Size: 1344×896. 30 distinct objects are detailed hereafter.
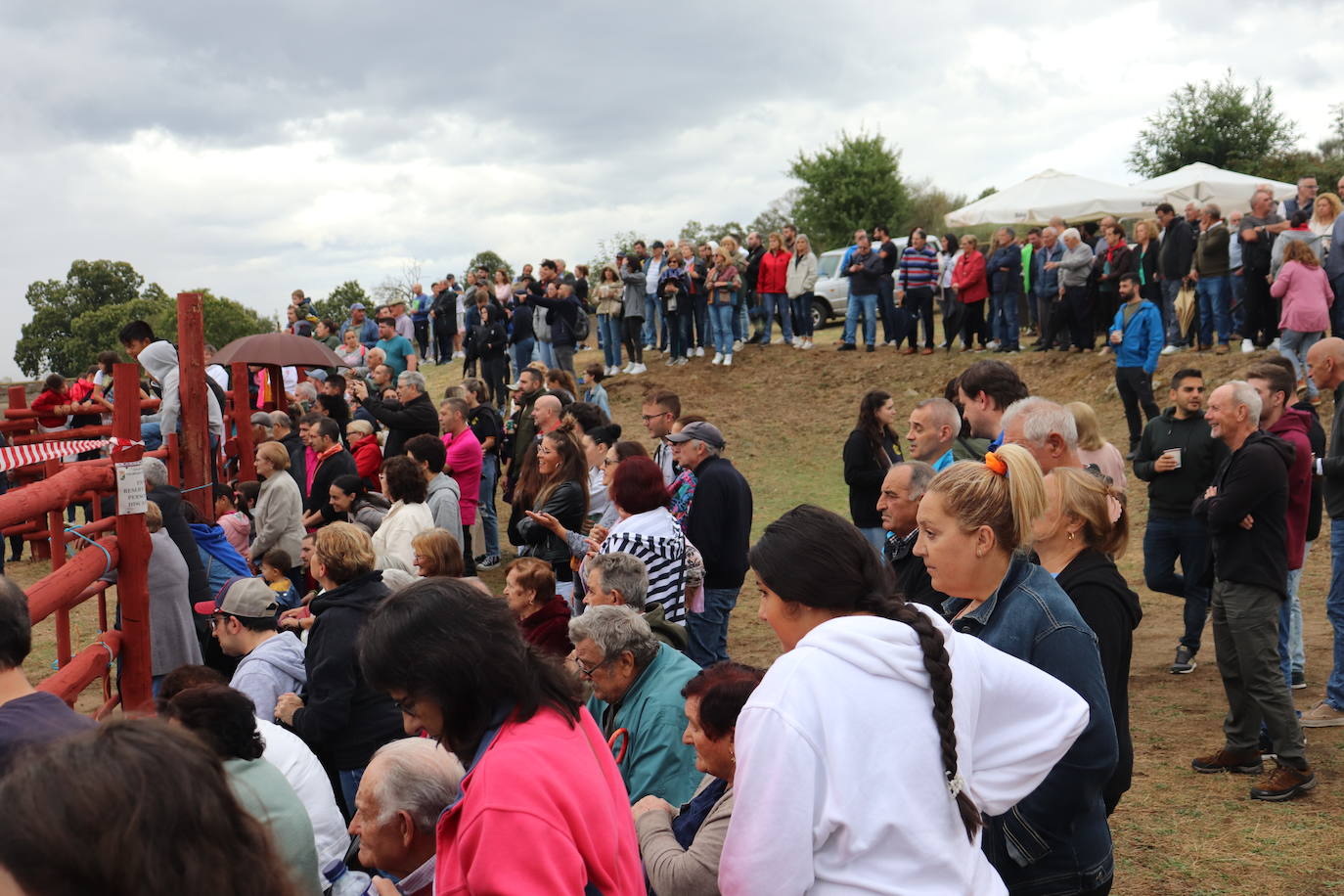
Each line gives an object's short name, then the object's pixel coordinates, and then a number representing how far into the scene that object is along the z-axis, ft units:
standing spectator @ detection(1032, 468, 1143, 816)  10.96
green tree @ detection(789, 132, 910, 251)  145.48
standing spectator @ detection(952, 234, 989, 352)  57.67
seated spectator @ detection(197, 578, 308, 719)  16.28
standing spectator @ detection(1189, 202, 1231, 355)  48.06
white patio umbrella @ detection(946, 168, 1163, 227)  63.46
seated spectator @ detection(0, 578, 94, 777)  7.99
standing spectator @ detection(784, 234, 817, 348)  61.77
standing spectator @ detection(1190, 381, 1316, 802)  17.75
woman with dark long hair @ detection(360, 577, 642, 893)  6.76
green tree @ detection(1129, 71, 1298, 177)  125.39
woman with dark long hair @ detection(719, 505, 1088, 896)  6.55
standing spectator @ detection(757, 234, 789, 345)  62.80
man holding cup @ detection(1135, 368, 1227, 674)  22.99
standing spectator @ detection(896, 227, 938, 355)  58.80
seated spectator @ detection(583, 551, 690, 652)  16.20
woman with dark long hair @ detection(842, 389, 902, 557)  25.44
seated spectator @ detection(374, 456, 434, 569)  24.27
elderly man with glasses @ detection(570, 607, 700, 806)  12.43
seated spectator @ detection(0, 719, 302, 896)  4.16
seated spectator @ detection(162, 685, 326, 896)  10.08
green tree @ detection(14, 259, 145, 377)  151.94
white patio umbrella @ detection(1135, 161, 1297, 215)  69.36
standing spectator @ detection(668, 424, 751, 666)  22.25
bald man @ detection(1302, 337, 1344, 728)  20.45
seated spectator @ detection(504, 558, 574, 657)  17.48
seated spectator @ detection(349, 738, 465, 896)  9.46
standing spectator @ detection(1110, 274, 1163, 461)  42.45
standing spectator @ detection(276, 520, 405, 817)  15.06
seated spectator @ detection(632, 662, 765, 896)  9.64
